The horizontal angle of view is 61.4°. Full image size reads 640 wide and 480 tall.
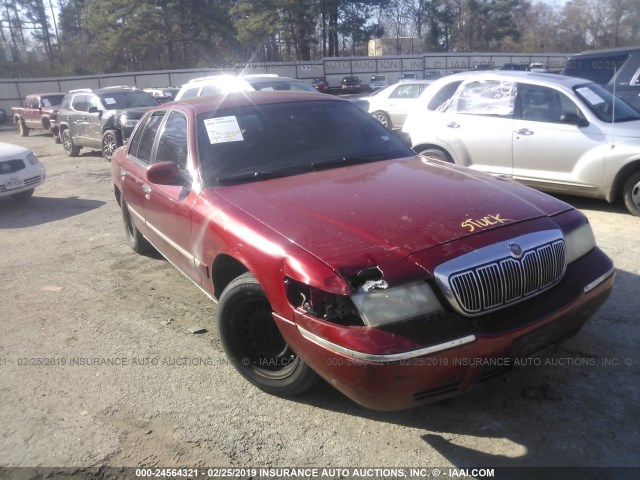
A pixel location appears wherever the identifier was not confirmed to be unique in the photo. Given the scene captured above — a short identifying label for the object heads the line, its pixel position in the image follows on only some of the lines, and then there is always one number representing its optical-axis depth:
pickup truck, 20.27
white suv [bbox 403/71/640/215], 6.16
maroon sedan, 2.45
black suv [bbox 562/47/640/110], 9.04
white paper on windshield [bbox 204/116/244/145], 3.83
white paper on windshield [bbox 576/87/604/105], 6.48
